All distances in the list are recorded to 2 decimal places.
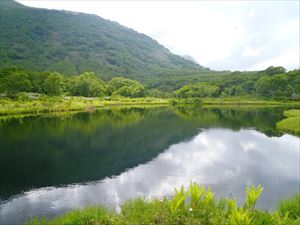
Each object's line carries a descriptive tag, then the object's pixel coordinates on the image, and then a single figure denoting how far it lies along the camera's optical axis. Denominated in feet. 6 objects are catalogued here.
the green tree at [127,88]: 388.96
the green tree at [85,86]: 347.77
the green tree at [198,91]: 407.23
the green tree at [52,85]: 296.36
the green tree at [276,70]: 454.44
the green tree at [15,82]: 243.81
